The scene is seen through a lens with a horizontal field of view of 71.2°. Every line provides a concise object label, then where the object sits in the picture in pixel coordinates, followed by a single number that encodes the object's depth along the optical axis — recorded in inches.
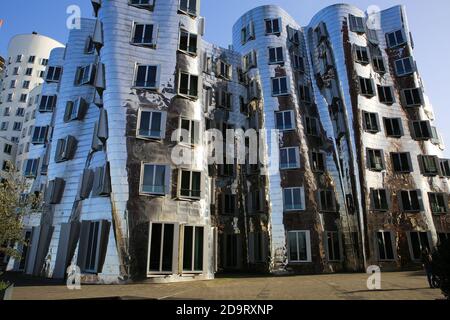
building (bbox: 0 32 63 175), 2694.4
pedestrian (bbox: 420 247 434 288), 601.5
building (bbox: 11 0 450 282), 824.9
